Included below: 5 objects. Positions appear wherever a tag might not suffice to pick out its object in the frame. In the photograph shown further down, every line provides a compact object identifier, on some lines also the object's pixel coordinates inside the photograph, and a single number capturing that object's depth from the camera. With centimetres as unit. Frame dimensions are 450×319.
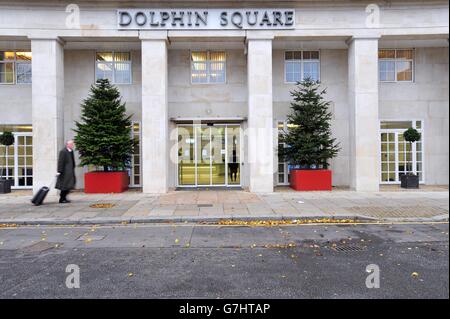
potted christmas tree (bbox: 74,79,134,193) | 1439
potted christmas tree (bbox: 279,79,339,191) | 1494
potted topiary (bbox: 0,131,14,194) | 1488
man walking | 1192
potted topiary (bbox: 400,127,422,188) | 1547
